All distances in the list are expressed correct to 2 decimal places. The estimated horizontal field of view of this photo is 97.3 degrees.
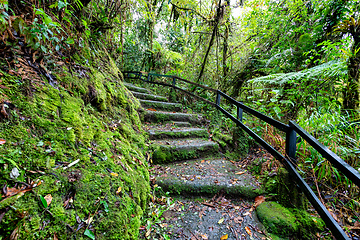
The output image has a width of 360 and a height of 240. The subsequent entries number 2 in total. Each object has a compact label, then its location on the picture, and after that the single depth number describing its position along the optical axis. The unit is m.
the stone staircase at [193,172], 1.86
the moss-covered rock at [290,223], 1.70
